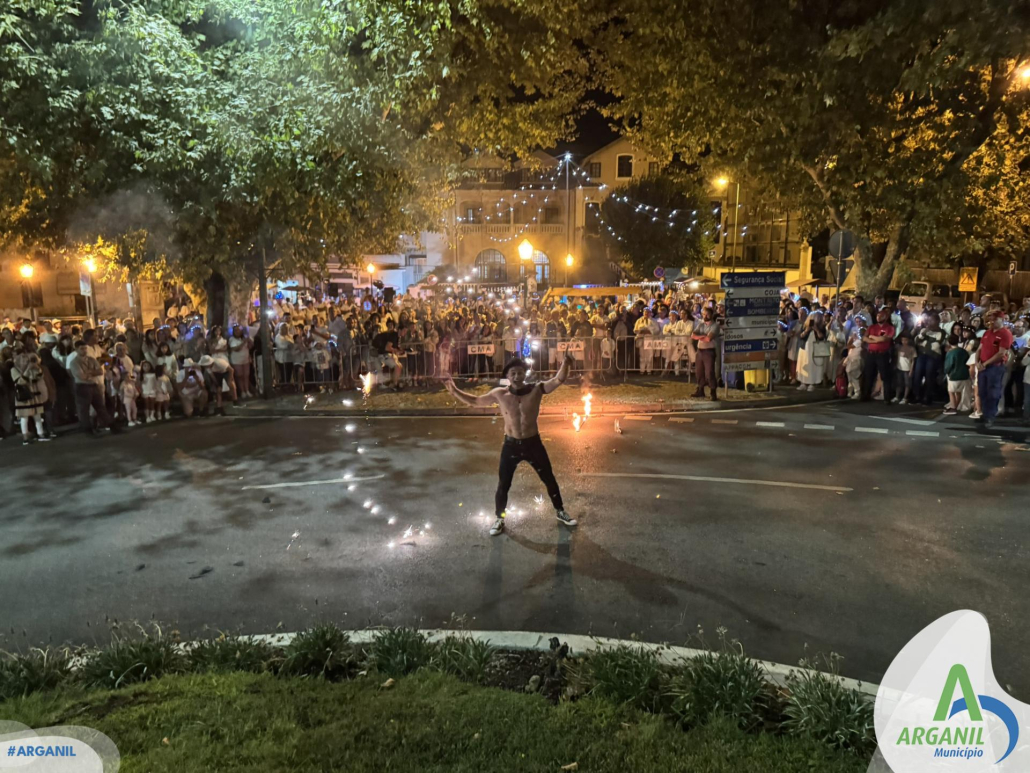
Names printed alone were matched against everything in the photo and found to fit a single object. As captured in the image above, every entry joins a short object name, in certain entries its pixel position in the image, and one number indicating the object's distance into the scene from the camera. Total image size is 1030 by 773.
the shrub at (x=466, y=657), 4.28
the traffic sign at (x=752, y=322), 14.07
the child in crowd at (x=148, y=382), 12.87
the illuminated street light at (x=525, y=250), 17.83
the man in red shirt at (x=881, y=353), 13.45
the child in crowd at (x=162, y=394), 13.01
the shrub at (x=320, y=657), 4.36
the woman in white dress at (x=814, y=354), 14.87
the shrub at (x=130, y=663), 4.29
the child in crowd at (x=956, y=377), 12.15
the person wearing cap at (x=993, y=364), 11.34
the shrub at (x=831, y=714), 3.52
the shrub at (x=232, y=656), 4.43
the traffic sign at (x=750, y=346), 14.10
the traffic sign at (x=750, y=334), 14.09
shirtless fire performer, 7.20
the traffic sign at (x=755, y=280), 13.68
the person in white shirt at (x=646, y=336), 17.08
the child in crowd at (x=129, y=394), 12.63
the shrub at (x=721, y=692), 3.77
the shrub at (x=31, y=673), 4.14
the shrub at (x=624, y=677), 3.95
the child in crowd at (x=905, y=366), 13.36
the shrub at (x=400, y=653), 4.35
